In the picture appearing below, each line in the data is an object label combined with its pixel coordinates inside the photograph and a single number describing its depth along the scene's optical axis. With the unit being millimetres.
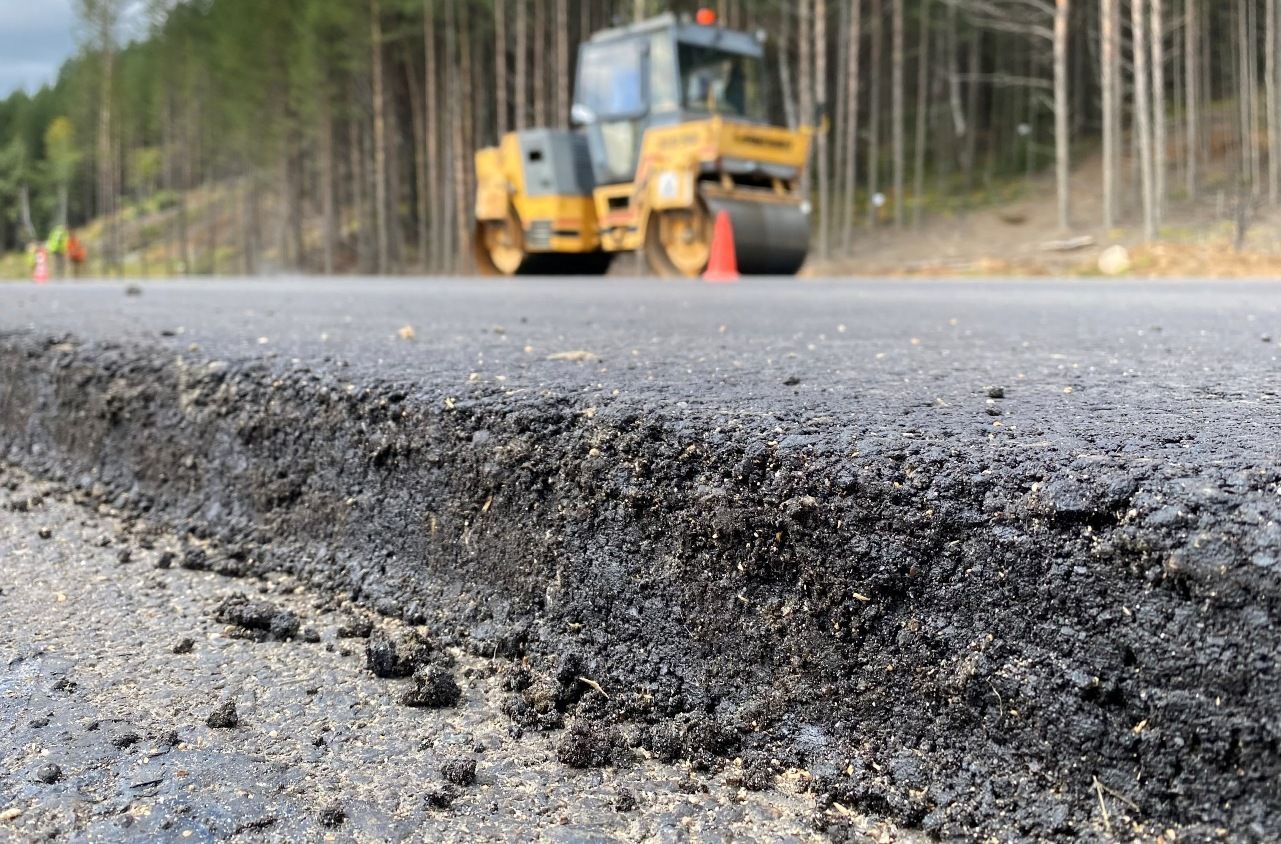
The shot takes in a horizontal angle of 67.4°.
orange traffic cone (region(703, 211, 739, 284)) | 9344
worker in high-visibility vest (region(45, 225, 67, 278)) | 23844
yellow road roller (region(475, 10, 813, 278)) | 10109
